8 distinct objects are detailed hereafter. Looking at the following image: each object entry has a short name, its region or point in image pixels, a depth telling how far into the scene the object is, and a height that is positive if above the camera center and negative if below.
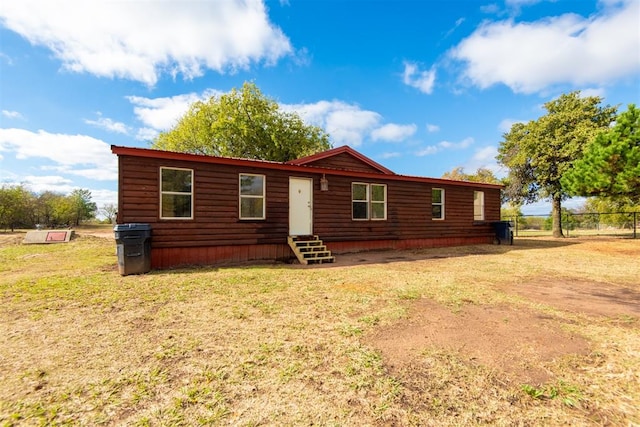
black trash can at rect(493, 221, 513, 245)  12.70 -0.55
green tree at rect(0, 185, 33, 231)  23.14 +1.19
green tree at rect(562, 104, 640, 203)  9.75 +2.09
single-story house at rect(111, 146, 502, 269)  6.88 +0.39
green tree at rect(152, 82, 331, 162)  22.58 +7.24
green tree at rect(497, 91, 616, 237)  16.06 +4.40
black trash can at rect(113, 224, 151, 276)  5.93 -0.59
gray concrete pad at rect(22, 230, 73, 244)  13.99 -0.88
